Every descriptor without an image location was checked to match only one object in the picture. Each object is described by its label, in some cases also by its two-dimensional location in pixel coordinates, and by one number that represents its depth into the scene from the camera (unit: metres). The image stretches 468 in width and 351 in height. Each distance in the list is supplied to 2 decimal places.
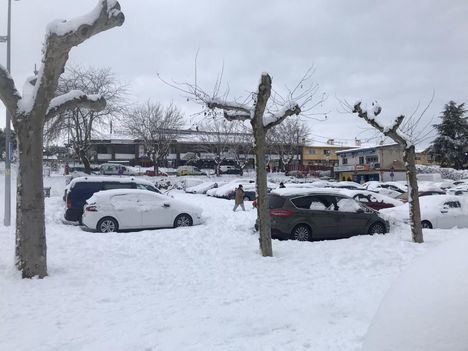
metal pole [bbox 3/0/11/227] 15.13
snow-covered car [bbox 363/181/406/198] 30.91
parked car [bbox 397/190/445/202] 26.83
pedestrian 20.19
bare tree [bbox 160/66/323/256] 10.02
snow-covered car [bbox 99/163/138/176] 52.78
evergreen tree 58.16
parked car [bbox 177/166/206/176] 56.70
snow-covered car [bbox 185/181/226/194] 37.81
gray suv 13.19
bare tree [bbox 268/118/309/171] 63.59
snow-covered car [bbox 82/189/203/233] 14.61
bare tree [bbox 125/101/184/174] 54.84
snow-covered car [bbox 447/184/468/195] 30.39
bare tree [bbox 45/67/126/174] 39.91
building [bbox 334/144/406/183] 59.14
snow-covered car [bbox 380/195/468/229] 16.48
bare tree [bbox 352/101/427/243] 12.13
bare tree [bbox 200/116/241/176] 61.31
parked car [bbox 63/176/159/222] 16.17
